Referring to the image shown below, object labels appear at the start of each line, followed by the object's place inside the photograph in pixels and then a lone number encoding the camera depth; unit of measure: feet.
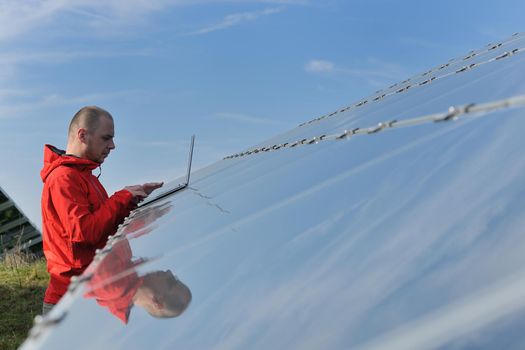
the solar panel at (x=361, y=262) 3.79
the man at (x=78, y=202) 11.28
